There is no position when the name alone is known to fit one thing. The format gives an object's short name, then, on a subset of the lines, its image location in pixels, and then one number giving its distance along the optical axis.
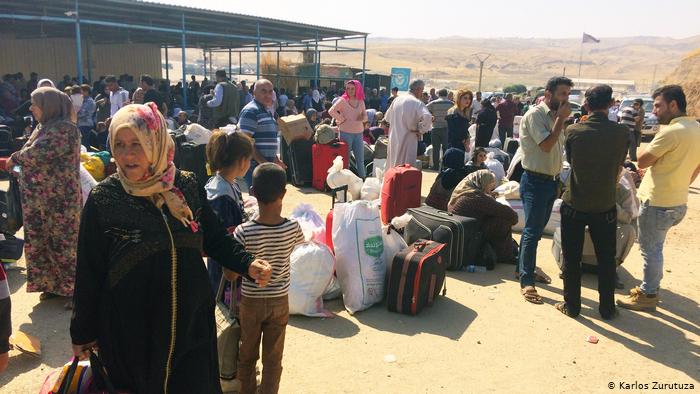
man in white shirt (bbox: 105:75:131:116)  9.55
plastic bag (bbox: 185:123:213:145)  7.48
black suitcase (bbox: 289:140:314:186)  8.45
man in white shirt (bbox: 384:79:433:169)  6.93
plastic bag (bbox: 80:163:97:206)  4.10
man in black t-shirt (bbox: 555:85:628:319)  3.87
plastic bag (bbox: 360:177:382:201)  6.79
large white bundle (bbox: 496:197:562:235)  6.19
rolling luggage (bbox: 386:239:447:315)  4.02
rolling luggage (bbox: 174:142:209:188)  7.39
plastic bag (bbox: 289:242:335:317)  3.87
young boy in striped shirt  2.65
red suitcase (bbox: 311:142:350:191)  8.12
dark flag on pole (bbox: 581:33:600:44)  35.56
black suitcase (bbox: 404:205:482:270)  4.80
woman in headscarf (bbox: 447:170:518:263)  5.08
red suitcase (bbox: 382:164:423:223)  5.93
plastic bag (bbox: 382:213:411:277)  4.31
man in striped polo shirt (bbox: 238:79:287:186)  5.31
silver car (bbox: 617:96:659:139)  17.50
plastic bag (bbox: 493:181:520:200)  6.42
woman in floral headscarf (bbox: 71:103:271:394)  1.78
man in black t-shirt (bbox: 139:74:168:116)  9.89
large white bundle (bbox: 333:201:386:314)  4.12
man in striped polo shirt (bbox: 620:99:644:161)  11.32
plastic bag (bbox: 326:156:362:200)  7.02
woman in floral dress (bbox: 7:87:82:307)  3.70
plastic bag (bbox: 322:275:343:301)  4.30
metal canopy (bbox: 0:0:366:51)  14.48
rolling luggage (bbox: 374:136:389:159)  9.61
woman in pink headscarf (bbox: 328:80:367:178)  7.86
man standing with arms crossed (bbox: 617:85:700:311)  4.02
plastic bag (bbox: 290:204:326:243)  4.18
